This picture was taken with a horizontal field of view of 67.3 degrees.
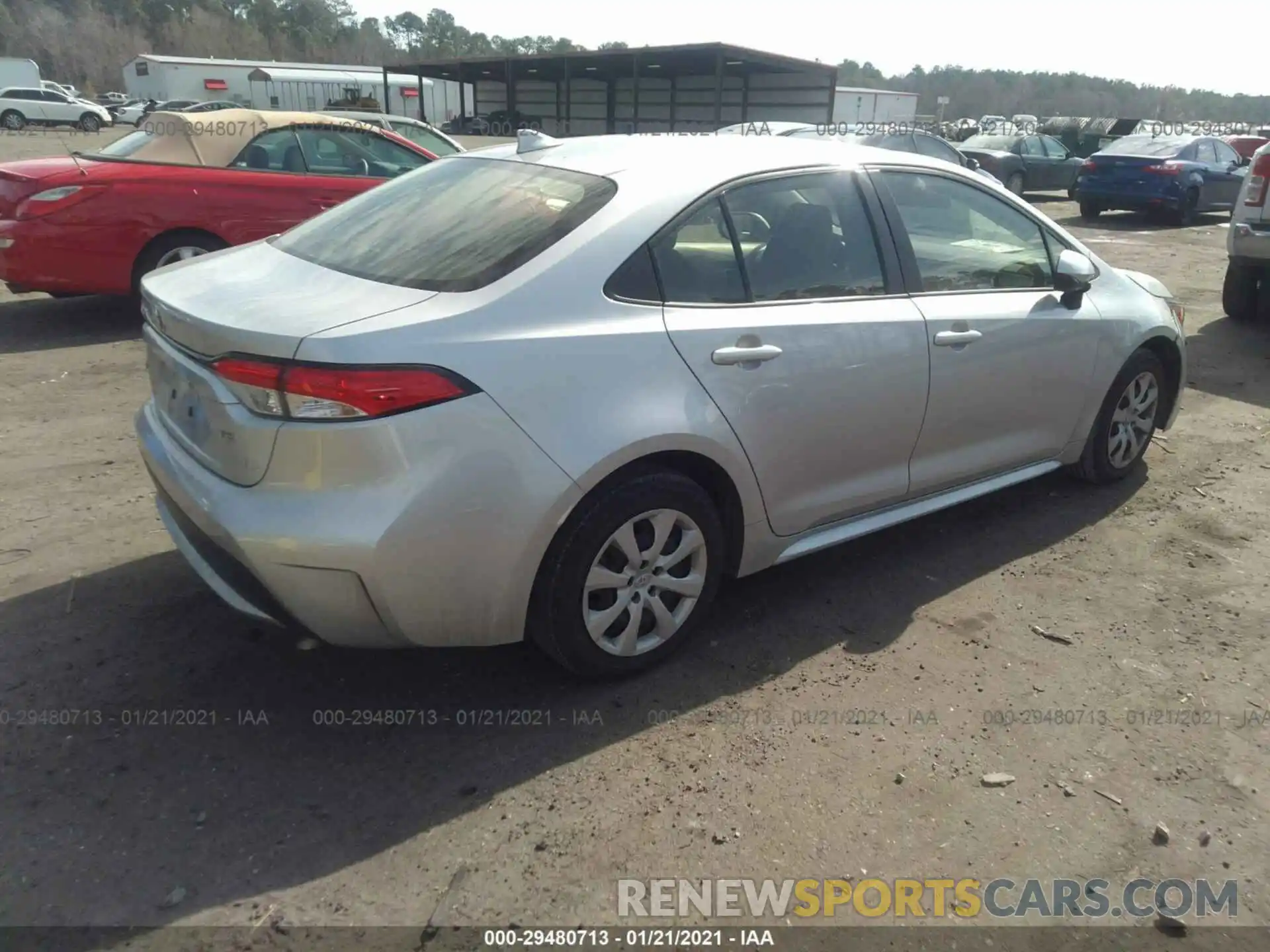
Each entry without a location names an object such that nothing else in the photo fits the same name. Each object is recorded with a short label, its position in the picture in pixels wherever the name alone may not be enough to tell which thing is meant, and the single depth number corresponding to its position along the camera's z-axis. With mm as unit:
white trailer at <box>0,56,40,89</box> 49156
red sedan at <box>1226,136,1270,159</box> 22156
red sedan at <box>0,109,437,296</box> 6602
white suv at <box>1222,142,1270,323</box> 7699
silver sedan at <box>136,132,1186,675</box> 2490
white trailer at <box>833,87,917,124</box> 45000
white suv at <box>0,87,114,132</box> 40188
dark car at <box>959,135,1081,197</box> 19562
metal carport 42000
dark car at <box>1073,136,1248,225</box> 15992
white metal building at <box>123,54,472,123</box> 53250
